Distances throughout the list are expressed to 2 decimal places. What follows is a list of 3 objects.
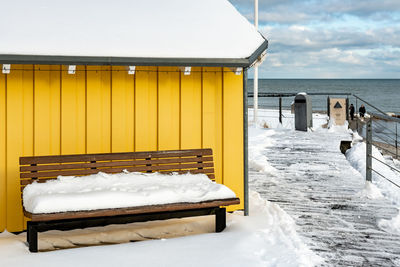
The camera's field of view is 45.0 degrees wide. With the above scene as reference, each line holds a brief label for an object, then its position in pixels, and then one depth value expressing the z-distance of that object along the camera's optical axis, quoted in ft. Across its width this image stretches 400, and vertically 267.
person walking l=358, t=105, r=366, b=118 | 58.71
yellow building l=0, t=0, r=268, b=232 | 16.94
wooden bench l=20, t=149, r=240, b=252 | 14.78
